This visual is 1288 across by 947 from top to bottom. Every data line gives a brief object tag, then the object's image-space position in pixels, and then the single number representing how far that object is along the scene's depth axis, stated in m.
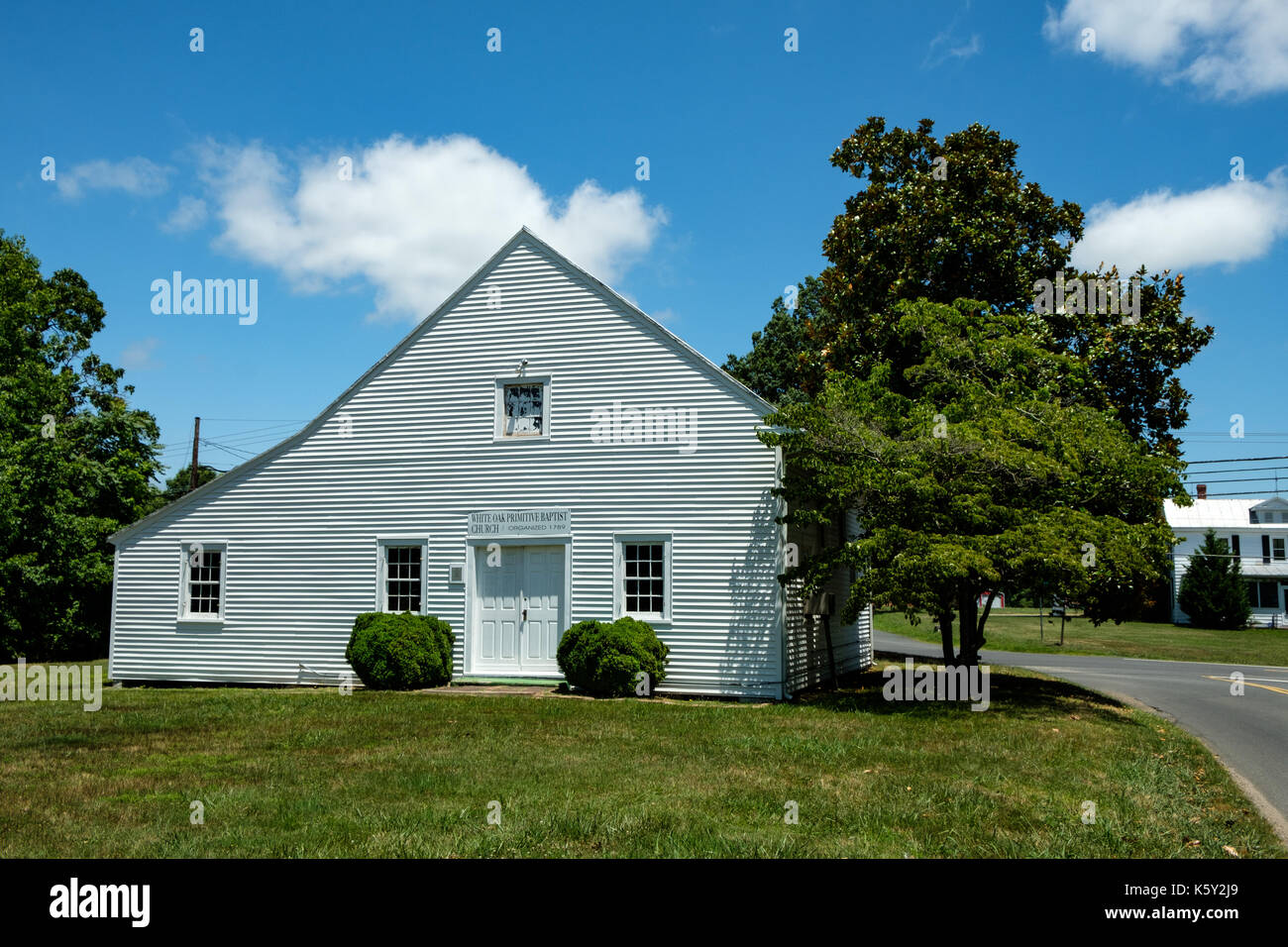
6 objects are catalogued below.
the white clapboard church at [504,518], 16.09
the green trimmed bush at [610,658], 15.27
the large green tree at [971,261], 23.06
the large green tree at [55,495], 25.23
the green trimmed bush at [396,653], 16.08
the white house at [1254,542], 53.84
